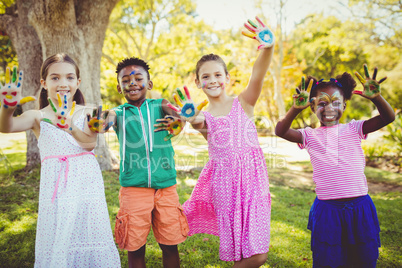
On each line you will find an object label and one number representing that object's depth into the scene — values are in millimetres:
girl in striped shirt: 1956
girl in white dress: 1854
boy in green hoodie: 2184
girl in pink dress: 2088
